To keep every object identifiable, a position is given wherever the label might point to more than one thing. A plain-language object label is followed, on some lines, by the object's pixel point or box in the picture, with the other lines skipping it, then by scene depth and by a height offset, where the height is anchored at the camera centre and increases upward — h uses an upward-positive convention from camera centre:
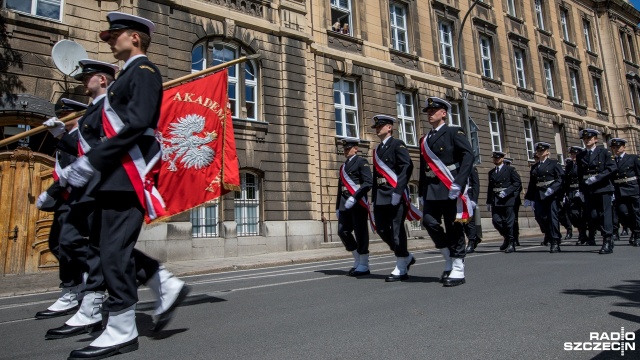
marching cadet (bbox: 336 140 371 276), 7.33 +0.62
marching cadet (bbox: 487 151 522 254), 11.08 +1.02
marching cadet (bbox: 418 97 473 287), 5.70 +0.69
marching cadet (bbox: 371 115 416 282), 6.41 +0.71
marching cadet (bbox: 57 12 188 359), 3.06 +0.54
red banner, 6.13 +1.49
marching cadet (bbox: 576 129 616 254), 9.15 +0.99
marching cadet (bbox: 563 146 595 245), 12.27 +0.96
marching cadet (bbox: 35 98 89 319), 4.37 +0.29
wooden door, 10.57 +1.03
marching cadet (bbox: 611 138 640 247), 10.09 +0.95
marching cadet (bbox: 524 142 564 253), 10.46 +1.04
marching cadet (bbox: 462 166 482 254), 10.64 +0.19
